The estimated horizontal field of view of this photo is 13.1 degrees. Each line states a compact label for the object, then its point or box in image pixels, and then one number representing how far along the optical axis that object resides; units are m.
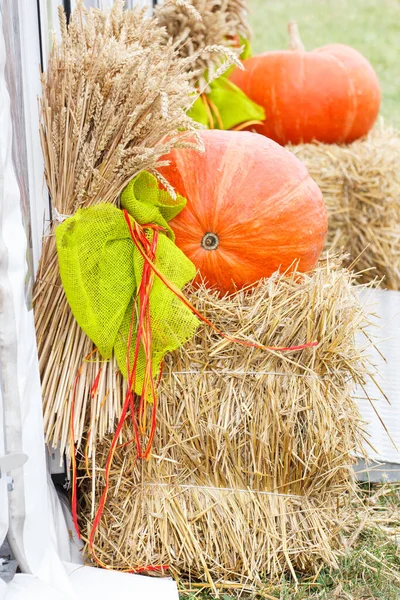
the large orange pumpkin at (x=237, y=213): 2.90
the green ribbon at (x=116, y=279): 2.72
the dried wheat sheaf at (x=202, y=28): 3.60
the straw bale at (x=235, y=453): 2.81
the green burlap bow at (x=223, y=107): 3.72
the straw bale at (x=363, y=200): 3.98
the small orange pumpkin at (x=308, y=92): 4.04
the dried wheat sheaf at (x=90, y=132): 2.72
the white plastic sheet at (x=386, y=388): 3.15
